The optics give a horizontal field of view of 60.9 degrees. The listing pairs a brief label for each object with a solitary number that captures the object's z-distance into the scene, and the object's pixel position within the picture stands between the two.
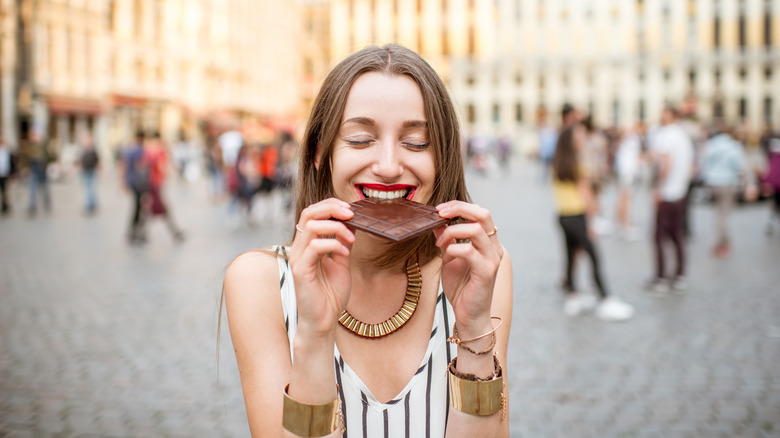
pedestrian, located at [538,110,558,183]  24.62
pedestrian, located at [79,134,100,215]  15.55
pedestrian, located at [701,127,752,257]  9.81
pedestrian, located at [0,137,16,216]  15.09
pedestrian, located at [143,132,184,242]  11.31
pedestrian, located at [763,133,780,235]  11.05
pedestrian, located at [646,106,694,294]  7.43
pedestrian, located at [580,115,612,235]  6.70
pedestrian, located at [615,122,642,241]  11.56
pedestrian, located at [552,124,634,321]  6.62
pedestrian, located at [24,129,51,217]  15.55
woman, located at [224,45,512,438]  1.52
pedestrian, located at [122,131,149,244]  11.12
